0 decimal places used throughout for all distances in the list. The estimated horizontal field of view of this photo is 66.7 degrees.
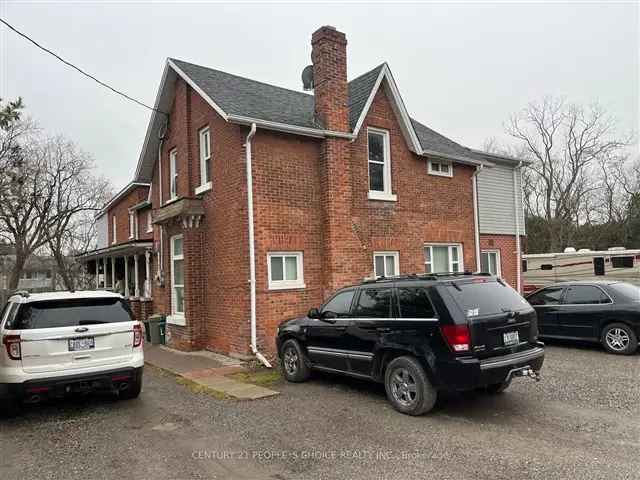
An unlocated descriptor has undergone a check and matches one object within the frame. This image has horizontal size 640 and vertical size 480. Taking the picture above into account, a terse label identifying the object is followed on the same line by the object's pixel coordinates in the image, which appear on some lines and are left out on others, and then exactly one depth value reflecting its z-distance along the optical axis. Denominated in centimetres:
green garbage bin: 1345
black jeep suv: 587
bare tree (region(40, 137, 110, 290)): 3953
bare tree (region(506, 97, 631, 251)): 3919
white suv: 623
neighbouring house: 3636
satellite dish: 1329
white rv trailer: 1625
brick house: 1054
